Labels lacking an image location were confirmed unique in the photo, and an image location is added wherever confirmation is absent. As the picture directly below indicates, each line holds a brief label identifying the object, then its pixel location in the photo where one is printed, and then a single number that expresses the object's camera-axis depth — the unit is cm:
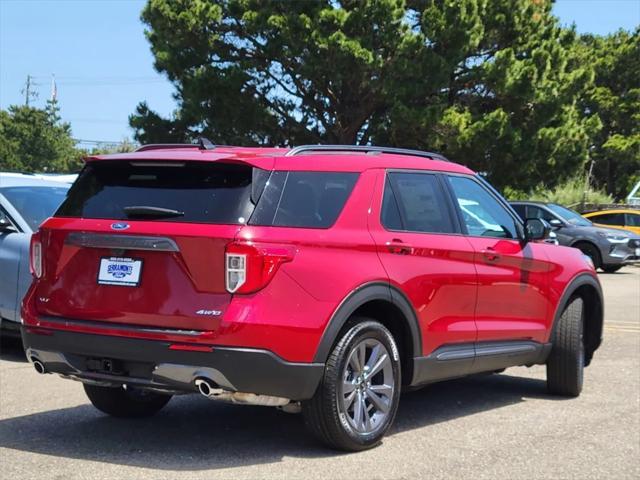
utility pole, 9394
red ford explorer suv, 486
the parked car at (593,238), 2195
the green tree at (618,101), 5081
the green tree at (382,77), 2692
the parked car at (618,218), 2642
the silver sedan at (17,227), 865
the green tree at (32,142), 7519
